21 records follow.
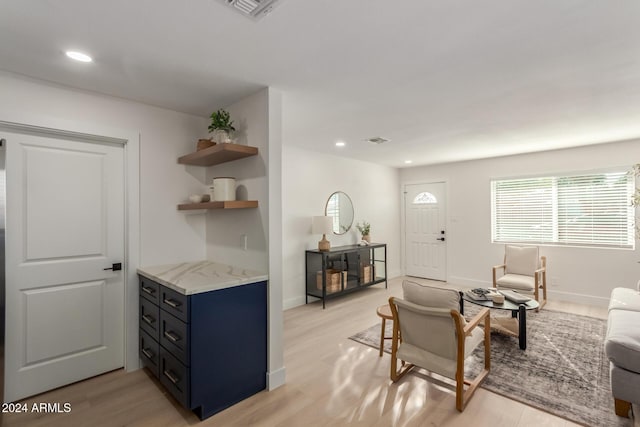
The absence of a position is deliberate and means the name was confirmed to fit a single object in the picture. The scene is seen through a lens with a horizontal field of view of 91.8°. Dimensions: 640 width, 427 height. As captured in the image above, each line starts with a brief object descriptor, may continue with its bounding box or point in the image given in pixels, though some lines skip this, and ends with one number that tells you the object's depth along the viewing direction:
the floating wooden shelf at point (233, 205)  2.42
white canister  2.55
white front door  6.09
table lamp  4.60
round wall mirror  5.13
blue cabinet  2.03
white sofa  1.99
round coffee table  3.02
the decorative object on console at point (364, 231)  5.57
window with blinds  4.31
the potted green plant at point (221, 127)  2.59
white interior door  2.25
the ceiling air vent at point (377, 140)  4.11
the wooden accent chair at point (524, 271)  4.24
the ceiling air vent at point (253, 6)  1.48
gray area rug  2.15
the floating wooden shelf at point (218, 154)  2.39
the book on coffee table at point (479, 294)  3.27
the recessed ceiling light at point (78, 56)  1.93
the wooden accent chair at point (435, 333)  2.13
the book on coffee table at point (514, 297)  3.17
